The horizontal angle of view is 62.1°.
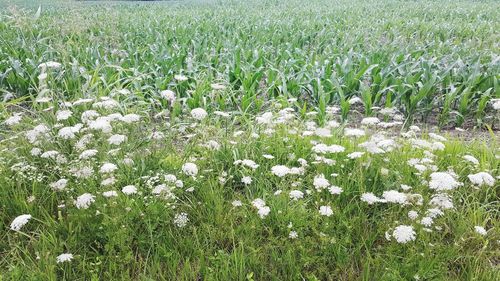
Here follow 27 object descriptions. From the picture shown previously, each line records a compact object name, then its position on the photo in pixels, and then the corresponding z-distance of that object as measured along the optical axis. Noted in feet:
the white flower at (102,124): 7.98
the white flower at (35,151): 8.54
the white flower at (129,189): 7.14
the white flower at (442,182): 6.93
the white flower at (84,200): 7.02
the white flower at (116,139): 8.01
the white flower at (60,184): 7.53
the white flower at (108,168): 7.32
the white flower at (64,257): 6.45
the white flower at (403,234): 6.52
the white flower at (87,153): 7.70
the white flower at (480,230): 6.84
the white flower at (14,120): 8.88
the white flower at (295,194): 7.49
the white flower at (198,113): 8.79
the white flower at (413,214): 7.09
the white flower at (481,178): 7.29
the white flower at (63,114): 8.58
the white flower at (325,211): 7.14
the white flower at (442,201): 7.04
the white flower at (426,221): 6.79
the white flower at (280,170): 7.77
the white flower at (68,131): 8.02
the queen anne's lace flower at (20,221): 6.63
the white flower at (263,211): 7.18
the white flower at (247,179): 8.04
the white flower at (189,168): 7.76
